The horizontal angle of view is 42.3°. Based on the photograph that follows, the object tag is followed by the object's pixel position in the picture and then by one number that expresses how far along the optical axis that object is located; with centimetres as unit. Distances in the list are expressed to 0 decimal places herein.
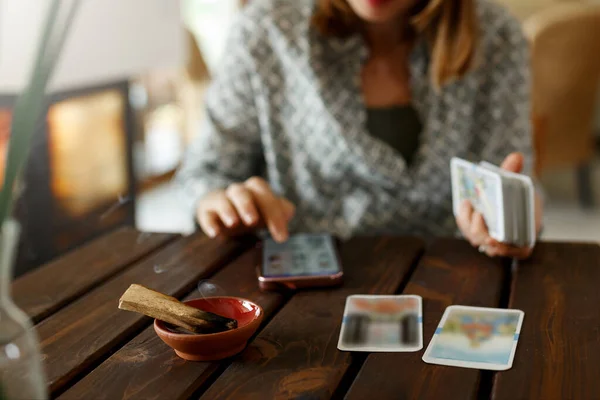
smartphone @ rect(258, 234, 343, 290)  100
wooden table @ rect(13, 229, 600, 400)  74
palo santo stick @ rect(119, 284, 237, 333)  81
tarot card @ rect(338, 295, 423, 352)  82
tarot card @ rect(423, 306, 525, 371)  78
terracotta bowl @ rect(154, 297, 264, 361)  77
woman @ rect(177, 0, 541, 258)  147
